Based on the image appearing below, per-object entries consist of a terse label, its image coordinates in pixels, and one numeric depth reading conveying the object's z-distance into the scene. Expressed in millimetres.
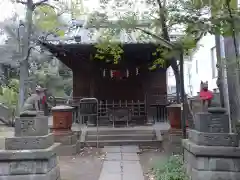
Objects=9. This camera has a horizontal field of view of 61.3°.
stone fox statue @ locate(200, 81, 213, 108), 4650
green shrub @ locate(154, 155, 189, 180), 4139
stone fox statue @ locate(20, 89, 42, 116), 4441
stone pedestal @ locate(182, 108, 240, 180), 3805
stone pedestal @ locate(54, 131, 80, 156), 6249
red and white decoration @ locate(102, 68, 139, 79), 10184
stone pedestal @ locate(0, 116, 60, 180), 3740
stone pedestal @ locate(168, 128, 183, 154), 6165
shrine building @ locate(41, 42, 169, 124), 9807
